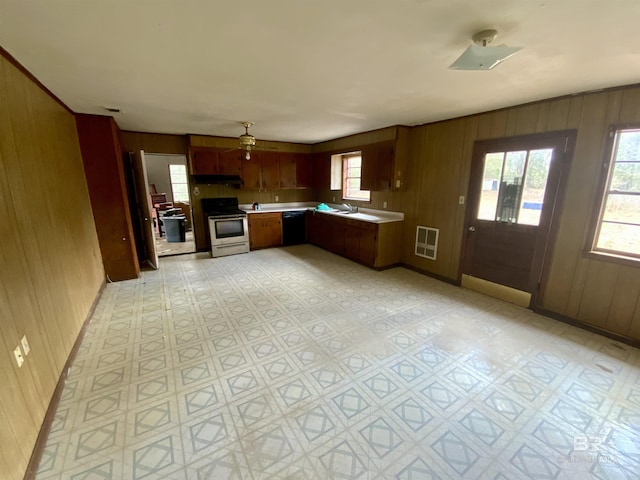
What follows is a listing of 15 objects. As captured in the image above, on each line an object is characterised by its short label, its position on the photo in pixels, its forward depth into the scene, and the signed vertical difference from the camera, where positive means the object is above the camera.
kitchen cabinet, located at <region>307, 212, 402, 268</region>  4.58 -1.06
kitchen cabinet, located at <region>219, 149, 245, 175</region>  5.52 +0.41
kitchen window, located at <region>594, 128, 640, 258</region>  2.51 -0.17
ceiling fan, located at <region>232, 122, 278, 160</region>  3.99 +0.62
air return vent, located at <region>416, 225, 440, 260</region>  4.30 -0.98
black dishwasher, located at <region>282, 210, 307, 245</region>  6.22 -1.07
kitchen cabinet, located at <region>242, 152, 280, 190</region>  5.87 +0.23
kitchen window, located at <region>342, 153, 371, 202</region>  5.74 +0.07
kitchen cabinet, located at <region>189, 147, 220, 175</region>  5.25 +0.41
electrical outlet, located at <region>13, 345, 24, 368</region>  1.51 -0.98
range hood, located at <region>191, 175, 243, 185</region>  5.41 +0.05
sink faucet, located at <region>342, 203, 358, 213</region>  5.67 -0.57
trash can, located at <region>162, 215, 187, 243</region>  6.57 -1.11
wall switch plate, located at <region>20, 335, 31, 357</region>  1.60 -0.97
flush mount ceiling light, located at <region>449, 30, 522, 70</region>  1.55 +0.74
